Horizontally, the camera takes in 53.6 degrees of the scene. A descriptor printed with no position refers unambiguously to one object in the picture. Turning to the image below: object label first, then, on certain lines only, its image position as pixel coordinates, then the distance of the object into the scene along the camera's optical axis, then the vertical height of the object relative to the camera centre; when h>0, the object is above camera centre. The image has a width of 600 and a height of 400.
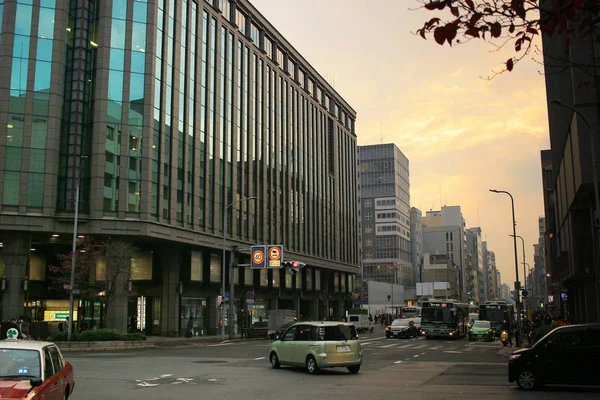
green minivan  19.44 -1.80
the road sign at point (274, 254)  42.94 +2.75
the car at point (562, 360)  15.03 -1.73
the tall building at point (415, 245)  162.62 +13.03
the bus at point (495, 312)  52.75 -1.79
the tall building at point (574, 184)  28.98 +6.08
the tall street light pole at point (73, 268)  35.26 +1.48
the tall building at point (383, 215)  146.75 +19.07
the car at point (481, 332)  44.72 -2.97
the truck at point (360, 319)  64.06 -2.89
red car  8.41 -1.22
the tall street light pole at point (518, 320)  37.03 -1.87
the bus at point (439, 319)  47.28 -2.13
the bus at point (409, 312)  77.06 -2.57
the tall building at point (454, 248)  196.62 +14.64
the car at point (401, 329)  50.38 -3.11
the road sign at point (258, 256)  43.80 +2.66
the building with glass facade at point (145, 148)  41.88 +11.45
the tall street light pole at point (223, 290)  46.96 +0.19
